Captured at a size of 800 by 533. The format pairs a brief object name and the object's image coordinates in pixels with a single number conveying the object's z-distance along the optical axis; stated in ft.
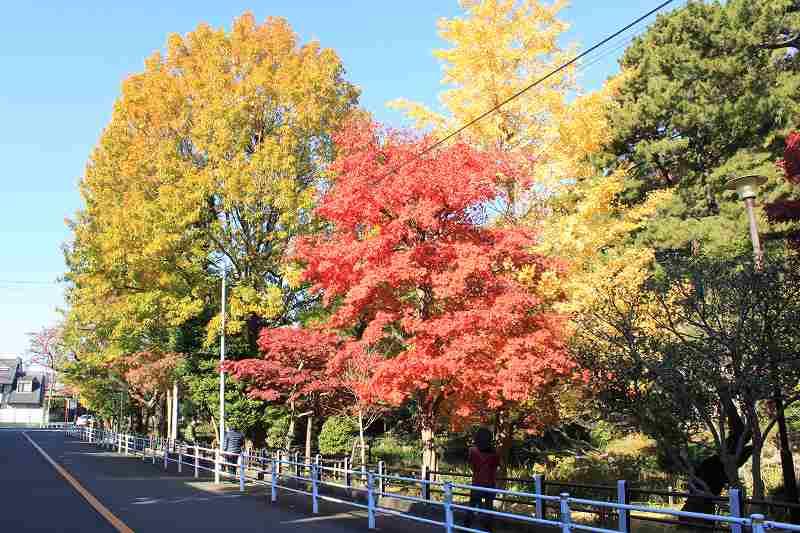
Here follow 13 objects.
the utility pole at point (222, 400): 72.38
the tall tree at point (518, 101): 67.34
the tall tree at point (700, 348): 37.09
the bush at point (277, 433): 105.60
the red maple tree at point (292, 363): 70.08
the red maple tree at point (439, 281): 49.08
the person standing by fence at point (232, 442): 75.72
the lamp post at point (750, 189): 43.42
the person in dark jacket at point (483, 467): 36.50
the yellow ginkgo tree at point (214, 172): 77.87
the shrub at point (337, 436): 96.43
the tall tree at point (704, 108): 91.40
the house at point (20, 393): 360.48
